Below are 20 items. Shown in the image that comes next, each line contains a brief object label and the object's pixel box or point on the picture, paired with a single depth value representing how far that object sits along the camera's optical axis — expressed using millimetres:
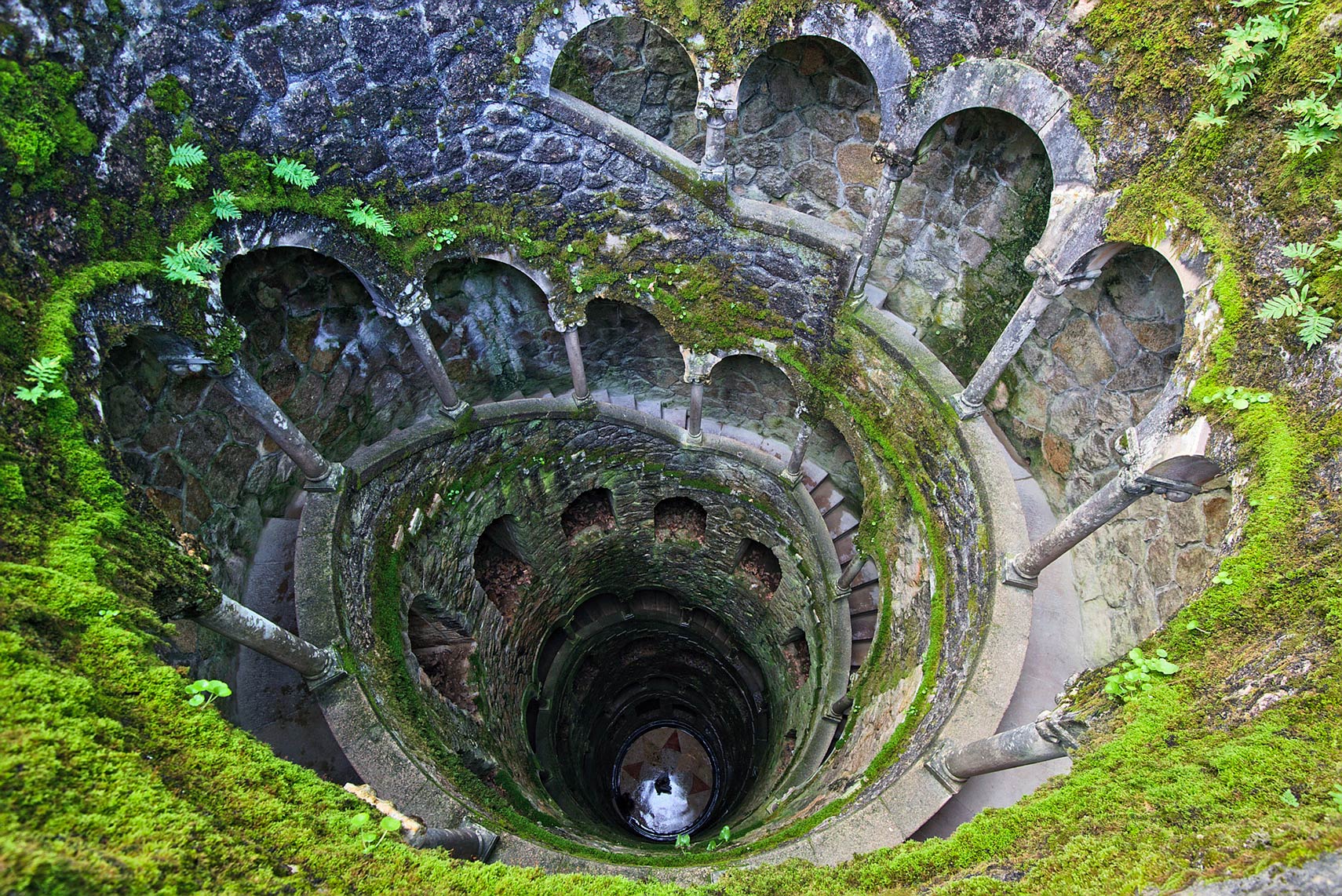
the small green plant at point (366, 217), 7516
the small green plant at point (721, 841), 8210
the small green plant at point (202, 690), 3777
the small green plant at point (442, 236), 8312
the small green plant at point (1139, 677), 4598
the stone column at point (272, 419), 6676
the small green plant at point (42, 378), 4507
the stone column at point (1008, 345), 7098
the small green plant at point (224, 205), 6320
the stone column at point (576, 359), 9961
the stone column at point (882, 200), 7526
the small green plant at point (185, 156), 5984
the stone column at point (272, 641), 5762
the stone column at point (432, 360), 8680
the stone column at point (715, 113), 7637
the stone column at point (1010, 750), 5020
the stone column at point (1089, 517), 5793
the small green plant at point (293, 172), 6742
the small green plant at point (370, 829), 3553
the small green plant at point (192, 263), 5977
